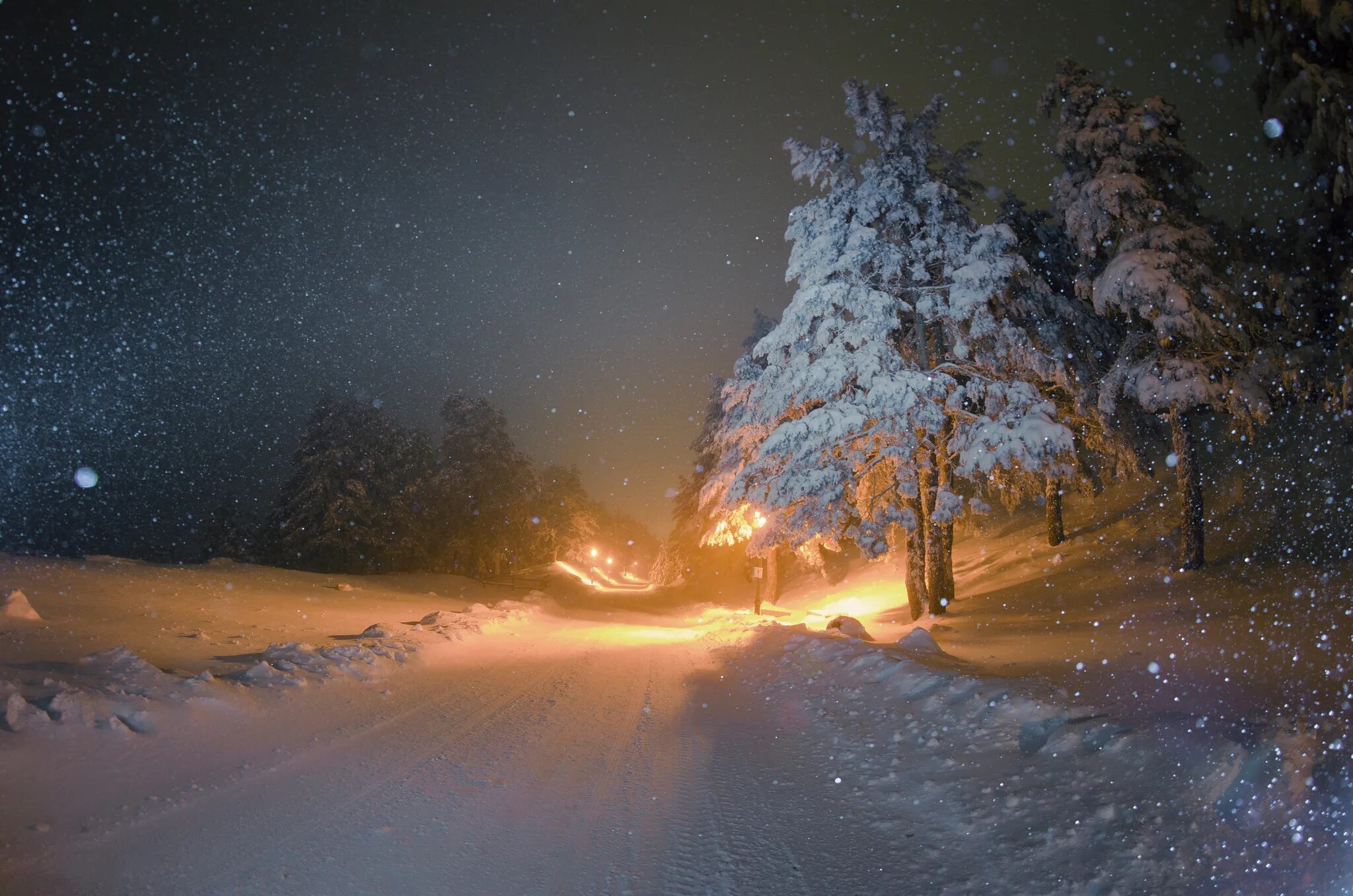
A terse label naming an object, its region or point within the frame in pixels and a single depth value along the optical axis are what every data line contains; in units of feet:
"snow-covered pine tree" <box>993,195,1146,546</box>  54.24
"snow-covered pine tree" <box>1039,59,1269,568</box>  48.42
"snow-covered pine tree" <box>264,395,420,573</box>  127.95
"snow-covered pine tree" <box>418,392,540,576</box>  131.85
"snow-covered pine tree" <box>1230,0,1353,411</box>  29.99
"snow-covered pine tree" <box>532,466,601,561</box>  149.59
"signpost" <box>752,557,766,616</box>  74.69
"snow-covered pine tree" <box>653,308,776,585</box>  96.63
